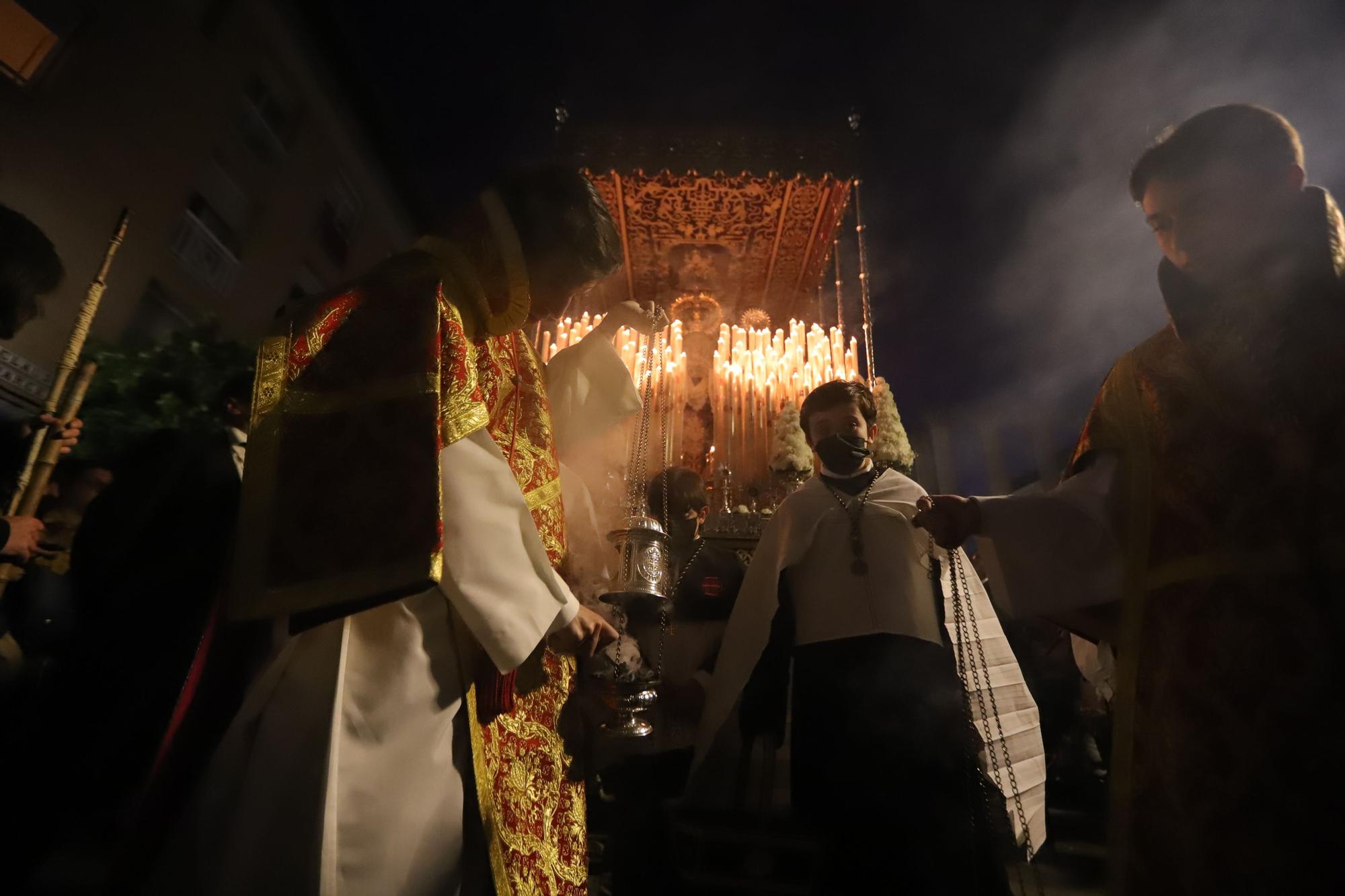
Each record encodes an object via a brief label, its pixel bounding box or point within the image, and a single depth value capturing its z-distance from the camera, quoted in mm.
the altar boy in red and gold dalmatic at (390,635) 965
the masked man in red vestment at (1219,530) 1036
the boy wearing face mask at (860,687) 1789
